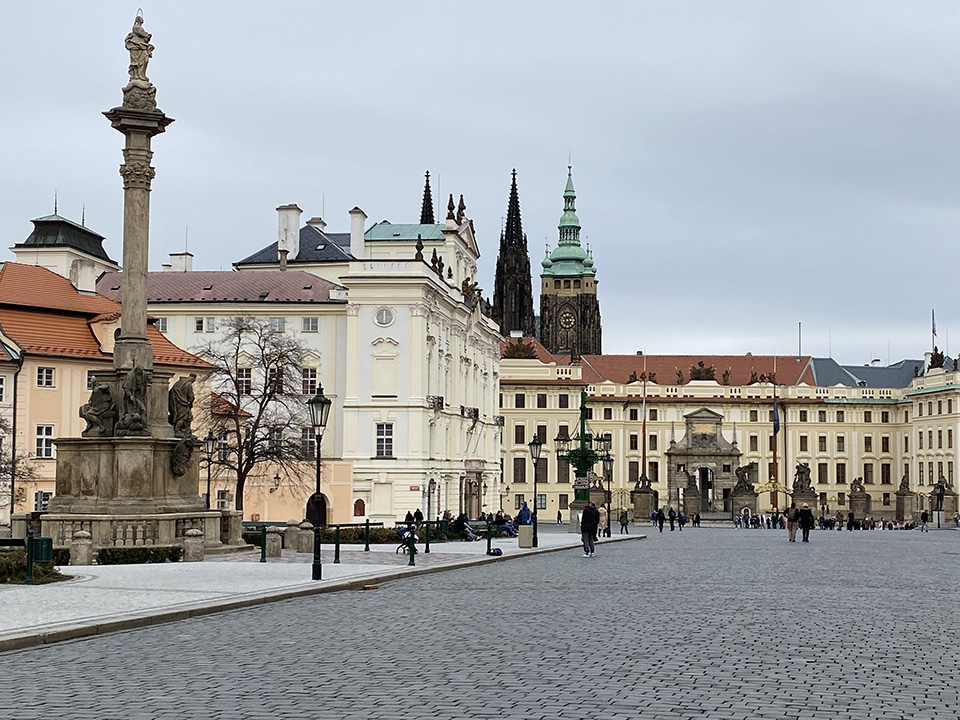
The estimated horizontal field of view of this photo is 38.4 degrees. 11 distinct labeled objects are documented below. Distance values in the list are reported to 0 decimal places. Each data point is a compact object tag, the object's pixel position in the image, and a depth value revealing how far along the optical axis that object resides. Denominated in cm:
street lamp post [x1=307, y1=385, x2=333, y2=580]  3070
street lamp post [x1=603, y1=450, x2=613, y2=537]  7212
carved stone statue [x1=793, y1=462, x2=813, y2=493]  11000
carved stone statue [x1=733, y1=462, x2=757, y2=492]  10827
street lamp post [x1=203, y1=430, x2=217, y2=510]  5715
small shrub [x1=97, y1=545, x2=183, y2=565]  2948
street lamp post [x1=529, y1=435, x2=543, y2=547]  4738
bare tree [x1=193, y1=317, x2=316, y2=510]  6059
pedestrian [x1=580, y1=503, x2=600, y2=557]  4012
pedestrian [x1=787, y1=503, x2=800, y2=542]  5391
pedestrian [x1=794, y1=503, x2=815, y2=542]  5264
